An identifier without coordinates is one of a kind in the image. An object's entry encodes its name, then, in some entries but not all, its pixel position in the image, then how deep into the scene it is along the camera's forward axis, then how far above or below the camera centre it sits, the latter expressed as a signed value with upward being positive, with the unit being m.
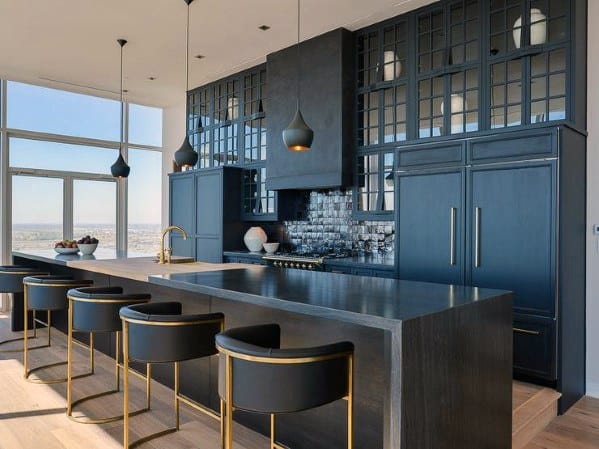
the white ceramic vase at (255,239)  6.08 -0.25
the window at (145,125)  8.05 +1.60
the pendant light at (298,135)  3.17 +0.56
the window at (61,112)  6.84 +1.60
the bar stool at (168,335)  2.33 -0.58
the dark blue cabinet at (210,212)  6.23 +0.10
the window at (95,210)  7.51 +0.13
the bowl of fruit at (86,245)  4.95 -0.28
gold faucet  3.98 -0.32
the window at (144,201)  8.13 +0.30
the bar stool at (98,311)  2.95 -0.57
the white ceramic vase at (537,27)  3.52 +1.43
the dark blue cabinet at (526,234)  3.21 -0.10
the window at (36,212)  6.89 +0.09
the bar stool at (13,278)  4.35 -0.55
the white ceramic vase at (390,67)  4.52 +1.45
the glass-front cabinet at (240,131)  6.04 +1.20
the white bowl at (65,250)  4.84 -0.33
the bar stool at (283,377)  1.71 -0.58
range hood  4.87 +1.20
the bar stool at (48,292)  3.59 -0.56
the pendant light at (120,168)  5.16 +0.55
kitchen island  1.71 -0.55
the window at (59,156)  6.90 +0.94
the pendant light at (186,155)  4.16 +0.55
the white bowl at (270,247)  6.02 -0.35
